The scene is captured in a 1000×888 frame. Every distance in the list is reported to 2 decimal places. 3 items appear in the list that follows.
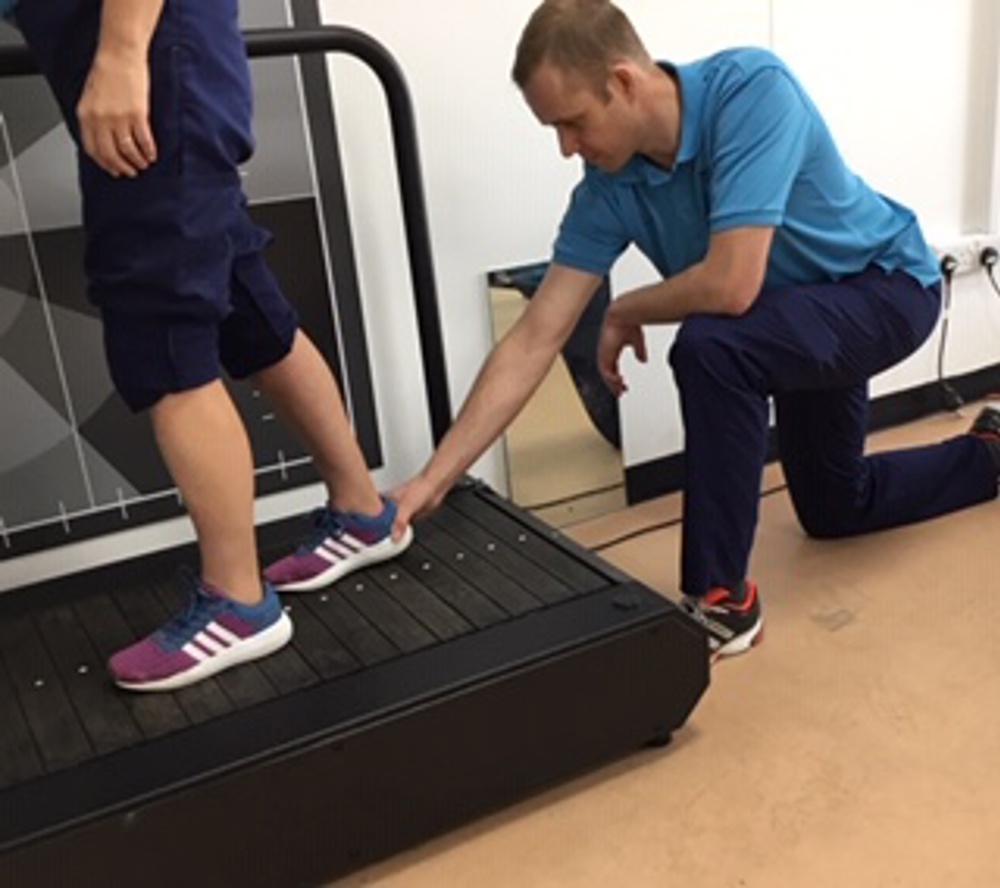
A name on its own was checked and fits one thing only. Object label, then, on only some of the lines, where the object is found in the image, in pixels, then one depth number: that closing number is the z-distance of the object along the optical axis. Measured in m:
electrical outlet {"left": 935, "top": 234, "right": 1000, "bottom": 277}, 2.60
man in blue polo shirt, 1.55
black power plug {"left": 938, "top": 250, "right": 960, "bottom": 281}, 2.60
